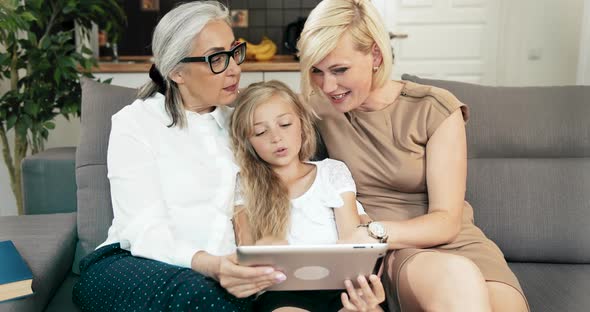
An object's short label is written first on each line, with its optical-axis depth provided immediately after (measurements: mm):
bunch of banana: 3848
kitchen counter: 3586
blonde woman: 1426
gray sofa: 1760
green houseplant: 2432
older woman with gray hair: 1501
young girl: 1540
